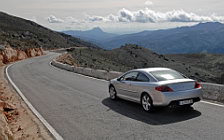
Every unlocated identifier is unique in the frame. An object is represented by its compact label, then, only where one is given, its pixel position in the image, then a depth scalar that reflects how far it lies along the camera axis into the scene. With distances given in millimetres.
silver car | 8031
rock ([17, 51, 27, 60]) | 46697
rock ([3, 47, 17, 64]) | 39781
